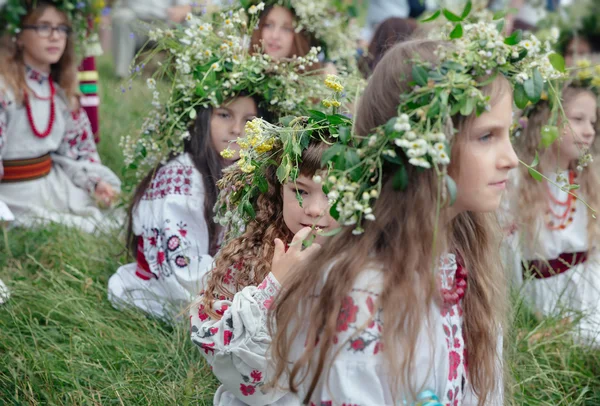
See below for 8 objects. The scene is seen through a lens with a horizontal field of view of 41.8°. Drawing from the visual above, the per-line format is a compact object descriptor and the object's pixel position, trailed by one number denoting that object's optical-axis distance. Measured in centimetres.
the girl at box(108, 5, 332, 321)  339
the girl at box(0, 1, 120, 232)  459
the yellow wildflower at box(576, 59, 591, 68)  394
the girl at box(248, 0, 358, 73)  453
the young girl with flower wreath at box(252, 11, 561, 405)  178
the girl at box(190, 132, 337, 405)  219
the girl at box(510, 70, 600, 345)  399
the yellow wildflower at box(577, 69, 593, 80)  413
